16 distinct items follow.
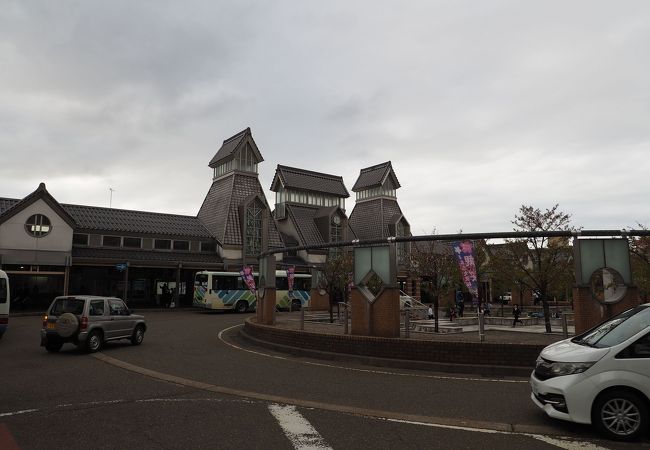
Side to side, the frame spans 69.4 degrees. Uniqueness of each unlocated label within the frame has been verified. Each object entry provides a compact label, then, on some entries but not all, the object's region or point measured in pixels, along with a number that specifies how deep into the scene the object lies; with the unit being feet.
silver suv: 45.42
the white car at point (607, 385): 19.65
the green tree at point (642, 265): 69.41
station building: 106.93
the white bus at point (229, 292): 111.24
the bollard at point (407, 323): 41.93
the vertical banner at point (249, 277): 85.30
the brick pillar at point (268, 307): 56.90
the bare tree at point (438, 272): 62.64
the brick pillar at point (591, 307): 38.51
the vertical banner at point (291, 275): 102.58
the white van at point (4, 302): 52.68
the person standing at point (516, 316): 73.22
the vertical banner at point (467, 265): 48.62
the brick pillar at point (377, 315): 42.57
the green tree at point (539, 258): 54.19
